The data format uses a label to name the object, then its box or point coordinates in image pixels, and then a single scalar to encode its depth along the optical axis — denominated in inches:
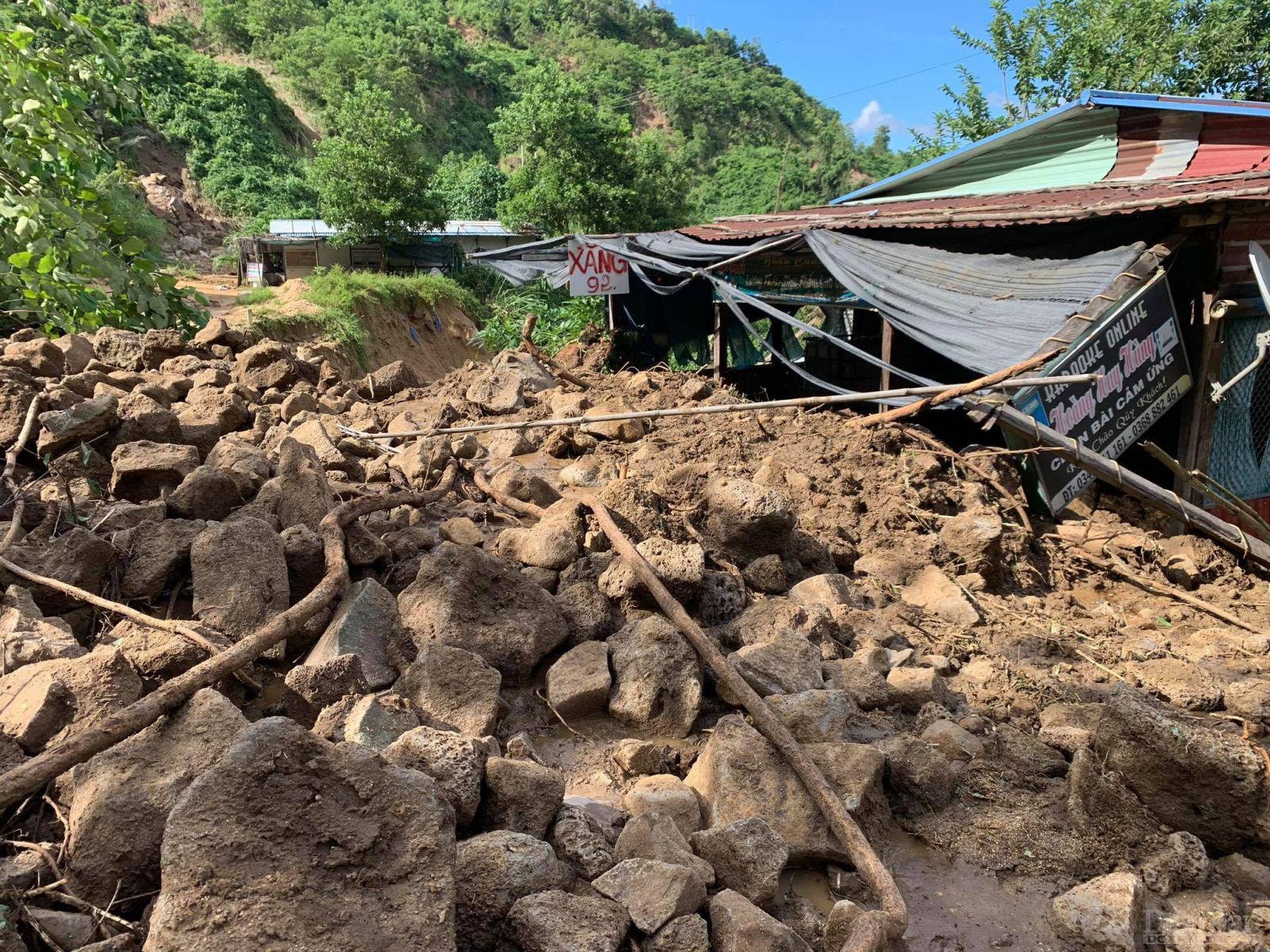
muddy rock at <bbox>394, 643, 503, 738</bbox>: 109.7
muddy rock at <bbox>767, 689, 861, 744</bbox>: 115.0
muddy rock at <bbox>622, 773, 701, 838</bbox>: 98.0
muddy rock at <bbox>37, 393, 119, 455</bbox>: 163.8
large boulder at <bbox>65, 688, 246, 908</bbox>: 72.7
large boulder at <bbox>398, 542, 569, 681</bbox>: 127.0
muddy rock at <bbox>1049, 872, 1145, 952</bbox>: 86.5
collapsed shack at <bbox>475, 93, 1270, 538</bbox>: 227.6
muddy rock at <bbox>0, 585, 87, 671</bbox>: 101.2
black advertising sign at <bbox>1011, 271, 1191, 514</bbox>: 214.2
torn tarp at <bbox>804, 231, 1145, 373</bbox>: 228.1
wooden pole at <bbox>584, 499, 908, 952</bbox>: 80.2
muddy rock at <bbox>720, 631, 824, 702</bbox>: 128.4
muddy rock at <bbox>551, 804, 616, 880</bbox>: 85.0
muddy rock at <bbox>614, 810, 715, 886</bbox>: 84.4
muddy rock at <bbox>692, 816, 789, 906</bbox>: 86.7
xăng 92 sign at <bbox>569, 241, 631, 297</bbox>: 433.7
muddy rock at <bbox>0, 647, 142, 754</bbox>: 87.0
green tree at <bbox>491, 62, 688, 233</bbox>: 810.8
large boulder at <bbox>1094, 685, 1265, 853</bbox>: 100.3
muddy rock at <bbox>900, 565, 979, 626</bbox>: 184.9
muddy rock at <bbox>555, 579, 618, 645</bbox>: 139.2
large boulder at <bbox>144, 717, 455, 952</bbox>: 60.4
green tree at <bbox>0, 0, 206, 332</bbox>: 207.6
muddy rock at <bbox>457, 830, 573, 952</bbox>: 73.4
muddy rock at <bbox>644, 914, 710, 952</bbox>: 74.3
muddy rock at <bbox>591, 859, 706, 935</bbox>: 75.9
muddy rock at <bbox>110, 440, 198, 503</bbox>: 157.3
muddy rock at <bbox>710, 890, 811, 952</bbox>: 74.3
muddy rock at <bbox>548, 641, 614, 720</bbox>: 122.8
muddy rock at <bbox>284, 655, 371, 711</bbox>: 106.0
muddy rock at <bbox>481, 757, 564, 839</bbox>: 86.7
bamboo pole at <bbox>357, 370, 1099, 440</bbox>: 166.2
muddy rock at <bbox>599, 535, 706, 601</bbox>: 145.8
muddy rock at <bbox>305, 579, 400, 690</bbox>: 117.8
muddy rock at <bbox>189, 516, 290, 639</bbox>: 119.3
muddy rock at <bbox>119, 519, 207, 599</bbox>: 127.5
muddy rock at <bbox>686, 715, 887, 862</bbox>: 98.3
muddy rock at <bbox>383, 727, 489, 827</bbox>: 84.7
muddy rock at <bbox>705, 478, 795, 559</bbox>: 172.4
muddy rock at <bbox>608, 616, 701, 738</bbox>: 122.8
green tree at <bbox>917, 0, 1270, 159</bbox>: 661.3
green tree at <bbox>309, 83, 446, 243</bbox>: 890.1
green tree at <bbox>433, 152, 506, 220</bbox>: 1294.3
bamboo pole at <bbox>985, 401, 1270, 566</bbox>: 198.1
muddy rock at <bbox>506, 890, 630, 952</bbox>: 70.8
